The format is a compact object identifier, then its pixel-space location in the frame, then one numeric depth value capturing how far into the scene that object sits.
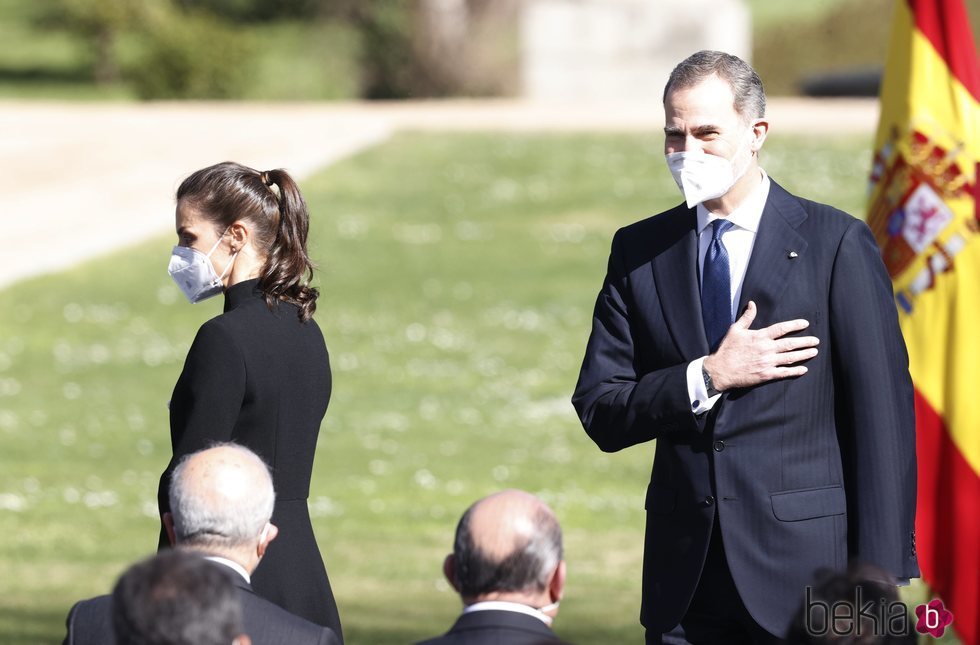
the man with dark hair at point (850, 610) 5.84
